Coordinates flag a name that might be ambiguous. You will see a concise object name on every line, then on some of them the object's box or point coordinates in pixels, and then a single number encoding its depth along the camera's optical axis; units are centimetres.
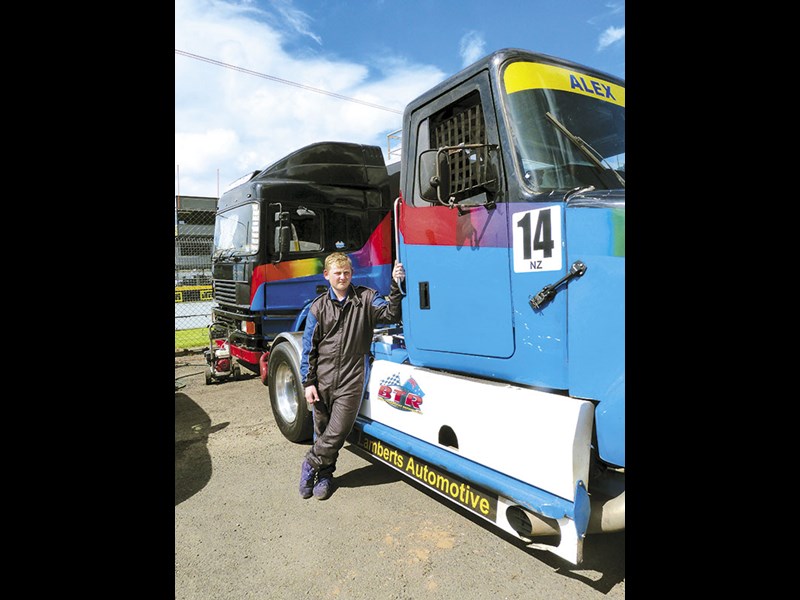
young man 346
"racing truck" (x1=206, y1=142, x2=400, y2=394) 670
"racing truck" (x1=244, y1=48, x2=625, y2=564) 213
